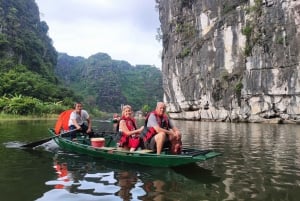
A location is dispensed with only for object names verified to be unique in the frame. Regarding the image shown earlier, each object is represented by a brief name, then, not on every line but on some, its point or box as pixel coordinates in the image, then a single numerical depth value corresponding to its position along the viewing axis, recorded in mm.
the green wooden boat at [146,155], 5917
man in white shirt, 9538
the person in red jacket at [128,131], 7024
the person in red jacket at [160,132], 6364
